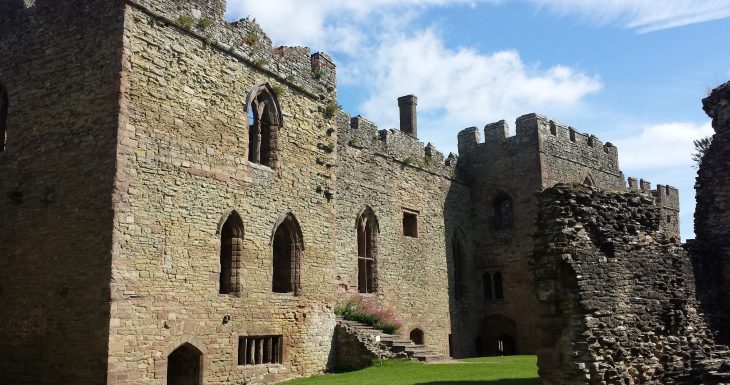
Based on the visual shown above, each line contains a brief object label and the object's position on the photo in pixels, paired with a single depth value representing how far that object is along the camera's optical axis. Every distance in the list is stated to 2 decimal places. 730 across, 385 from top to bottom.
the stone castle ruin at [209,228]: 12.95
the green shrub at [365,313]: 20.20
